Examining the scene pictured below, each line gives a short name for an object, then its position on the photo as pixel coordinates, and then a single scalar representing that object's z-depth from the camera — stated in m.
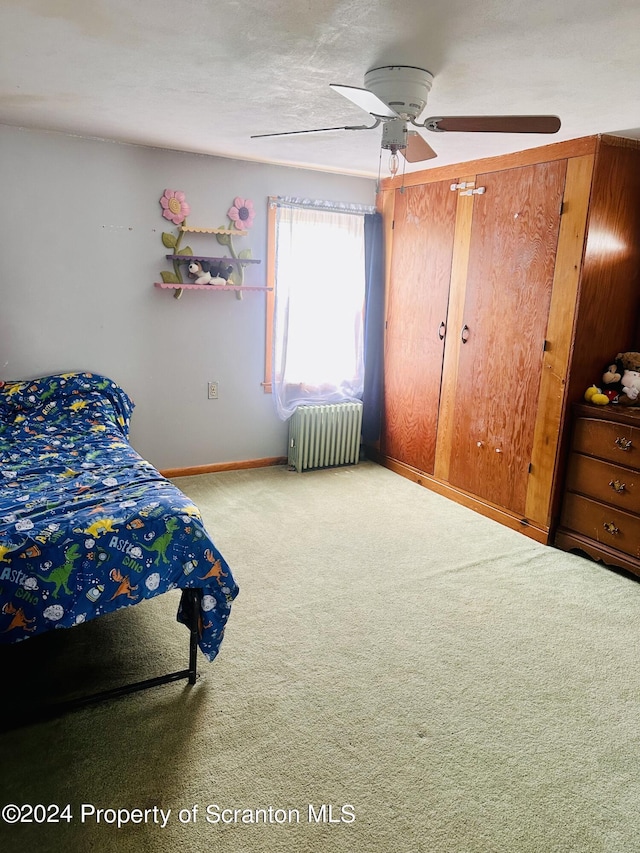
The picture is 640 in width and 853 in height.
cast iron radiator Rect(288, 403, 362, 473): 4.56
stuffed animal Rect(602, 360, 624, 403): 3.29
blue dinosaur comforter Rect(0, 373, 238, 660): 1.79
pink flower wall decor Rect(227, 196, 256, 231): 4.14
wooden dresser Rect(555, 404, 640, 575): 3.05
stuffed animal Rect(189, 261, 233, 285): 4.02
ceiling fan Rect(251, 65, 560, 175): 2.04
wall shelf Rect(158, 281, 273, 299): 3.94
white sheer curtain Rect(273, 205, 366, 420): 4.38
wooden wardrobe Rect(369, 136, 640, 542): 3.21
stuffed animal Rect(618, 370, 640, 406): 3.20
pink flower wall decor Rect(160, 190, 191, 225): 3.90
